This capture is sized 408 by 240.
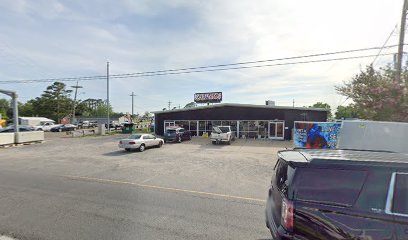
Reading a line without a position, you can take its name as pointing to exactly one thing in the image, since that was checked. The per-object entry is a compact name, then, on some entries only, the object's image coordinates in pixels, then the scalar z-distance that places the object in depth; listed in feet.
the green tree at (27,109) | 225.82
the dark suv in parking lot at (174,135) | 79.15
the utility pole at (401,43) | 39.89
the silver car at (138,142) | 55.52
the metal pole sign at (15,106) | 75.18
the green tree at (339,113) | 256.64
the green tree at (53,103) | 213.05
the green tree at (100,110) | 341.21
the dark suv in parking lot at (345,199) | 8.50
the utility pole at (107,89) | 108.23
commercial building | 88.02
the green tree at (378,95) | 39.42
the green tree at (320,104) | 324.80
